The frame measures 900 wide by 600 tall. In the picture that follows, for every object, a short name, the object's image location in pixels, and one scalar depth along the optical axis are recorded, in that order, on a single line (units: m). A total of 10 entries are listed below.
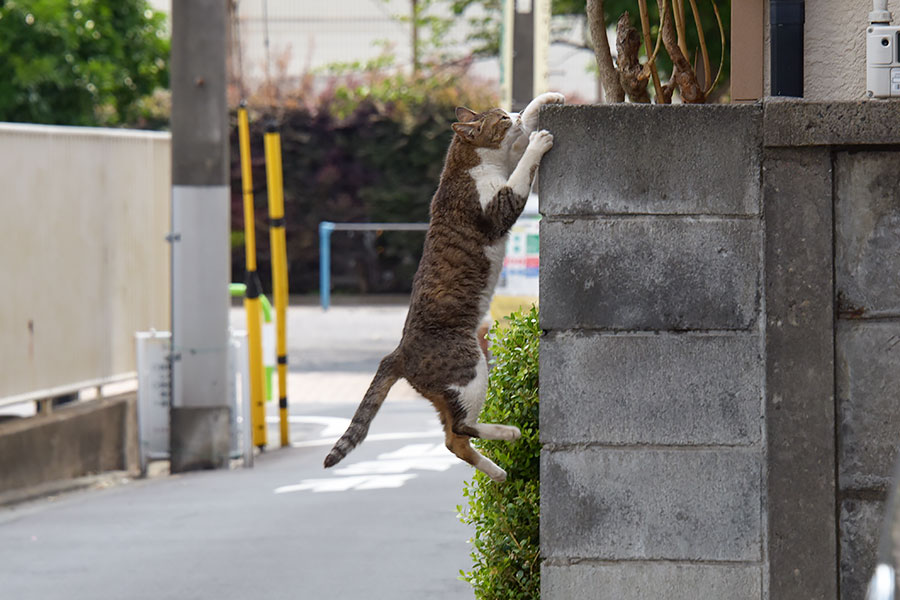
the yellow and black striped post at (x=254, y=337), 21.73
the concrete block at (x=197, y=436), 20.11
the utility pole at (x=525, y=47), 28.17
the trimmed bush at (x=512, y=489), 8.41
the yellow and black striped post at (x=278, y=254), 21.94
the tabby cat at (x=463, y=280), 8.23
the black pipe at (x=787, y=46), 8.99
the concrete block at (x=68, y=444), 18.55
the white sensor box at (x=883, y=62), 7.99
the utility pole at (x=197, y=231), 20.00
